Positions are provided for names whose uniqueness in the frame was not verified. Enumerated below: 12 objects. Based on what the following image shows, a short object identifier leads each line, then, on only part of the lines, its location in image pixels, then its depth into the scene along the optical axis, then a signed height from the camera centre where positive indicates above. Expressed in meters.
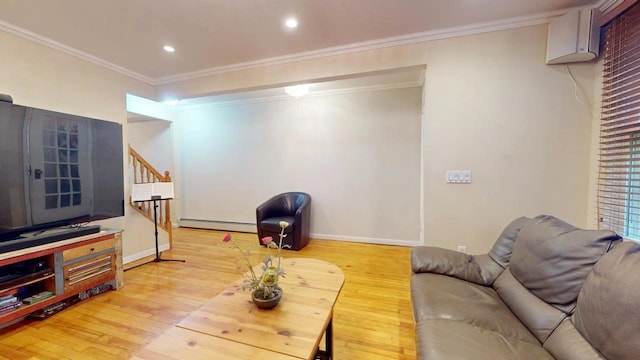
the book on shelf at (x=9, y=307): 1.89 -1.07
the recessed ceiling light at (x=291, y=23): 2.25 +1.35
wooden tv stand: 1.98 -0.90
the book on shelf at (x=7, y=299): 1.90 -1.01
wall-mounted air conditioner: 1.99 +1.10
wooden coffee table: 1.04 -0.76
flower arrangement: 1.35 -0.61
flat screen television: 2.04 -0.04
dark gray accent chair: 3.80 -0.77
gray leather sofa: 0.96 -0.69
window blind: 1.74 +0.32
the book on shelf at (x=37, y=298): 2.04 -1.07
